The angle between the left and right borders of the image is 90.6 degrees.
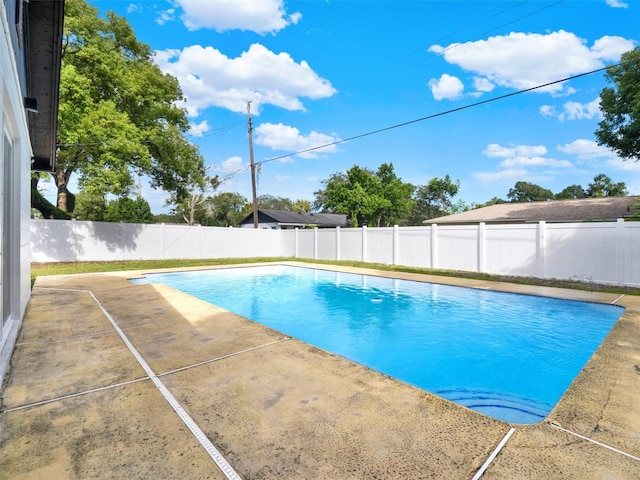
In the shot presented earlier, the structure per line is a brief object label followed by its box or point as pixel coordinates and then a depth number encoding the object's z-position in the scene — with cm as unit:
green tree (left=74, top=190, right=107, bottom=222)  2227
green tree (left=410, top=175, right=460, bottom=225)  4250
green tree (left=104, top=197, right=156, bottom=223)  2192
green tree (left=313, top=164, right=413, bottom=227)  2842
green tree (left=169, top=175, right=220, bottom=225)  1723
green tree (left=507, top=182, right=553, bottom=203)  4728
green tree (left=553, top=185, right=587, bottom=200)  4541
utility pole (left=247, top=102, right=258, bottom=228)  2047
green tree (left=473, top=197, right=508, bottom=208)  4395
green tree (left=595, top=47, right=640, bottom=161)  1213
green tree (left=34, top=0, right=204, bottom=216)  1165
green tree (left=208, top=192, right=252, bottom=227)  4504
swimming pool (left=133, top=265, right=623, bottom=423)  389
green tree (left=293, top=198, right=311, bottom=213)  5203
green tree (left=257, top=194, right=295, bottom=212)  6370
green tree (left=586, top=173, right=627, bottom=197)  3728
